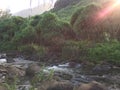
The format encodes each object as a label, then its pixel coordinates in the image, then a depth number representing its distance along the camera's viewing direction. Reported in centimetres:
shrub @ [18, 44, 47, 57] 1891
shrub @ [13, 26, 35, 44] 2242
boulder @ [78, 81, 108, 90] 818
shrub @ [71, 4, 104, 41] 1833
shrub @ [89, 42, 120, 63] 1594
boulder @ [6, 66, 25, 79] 1215
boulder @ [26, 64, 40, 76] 1249
